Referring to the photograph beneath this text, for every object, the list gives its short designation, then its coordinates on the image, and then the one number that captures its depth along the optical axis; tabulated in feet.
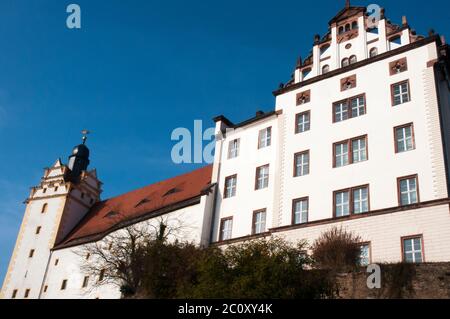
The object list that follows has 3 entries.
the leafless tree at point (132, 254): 82.12
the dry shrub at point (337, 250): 69.05
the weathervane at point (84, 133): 197.47
